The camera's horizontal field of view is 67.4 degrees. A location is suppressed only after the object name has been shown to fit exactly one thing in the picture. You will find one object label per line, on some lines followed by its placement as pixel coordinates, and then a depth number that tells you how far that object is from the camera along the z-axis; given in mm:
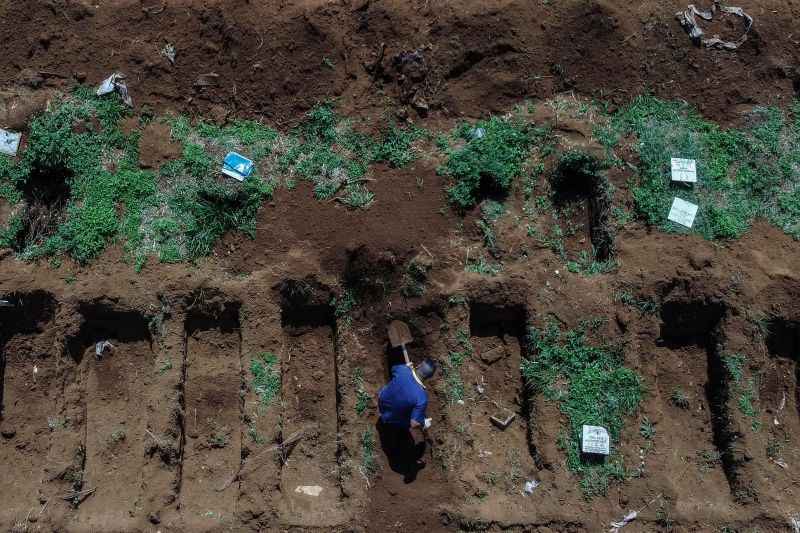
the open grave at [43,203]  6367
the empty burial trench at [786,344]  6371
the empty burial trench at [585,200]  6391
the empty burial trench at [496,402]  6050
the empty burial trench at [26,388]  6125
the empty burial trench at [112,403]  6012
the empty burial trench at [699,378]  6211
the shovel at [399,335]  6027
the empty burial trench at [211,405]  6016
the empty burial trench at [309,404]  6035
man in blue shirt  5746
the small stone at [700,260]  6219
